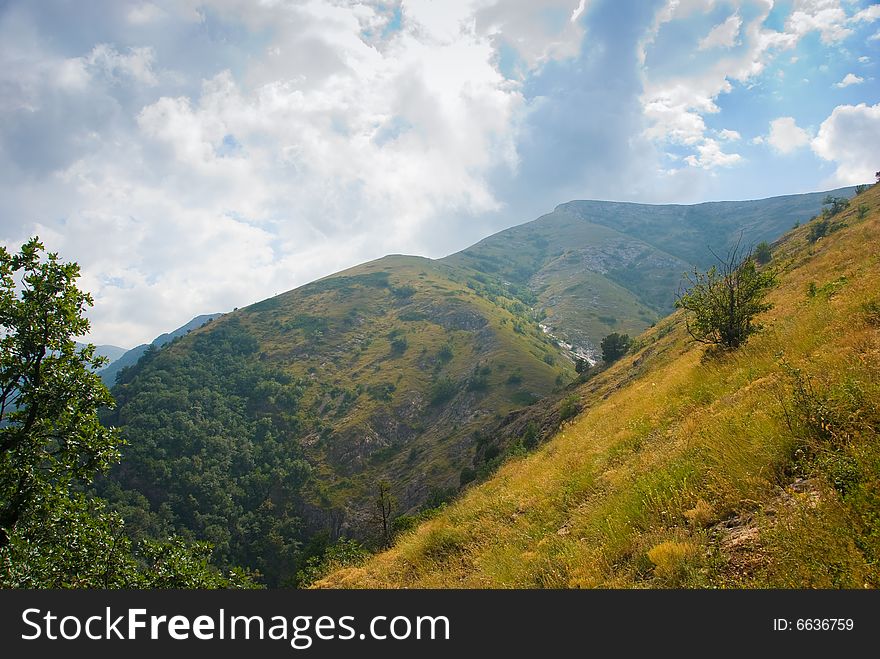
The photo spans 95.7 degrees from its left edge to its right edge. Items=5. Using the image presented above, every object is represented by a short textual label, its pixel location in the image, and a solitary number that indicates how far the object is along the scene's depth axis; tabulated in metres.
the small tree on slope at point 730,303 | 15.93
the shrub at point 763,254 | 74.18
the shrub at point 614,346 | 91.17
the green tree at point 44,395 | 11.48
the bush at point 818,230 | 60.17
